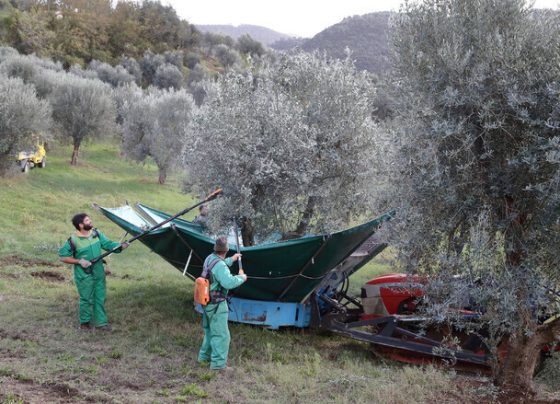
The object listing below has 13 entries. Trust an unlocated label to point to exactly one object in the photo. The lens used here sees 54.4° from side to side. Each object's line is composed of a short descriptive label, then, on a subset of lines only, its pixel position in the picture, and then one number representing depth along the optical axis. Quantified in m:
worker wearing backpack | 6.46
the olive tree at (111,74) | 45.22
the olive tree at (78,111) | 26.53
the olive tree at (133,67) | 51.91
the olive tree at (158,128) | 26.27
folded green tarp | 7.33
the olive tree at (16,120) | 19.38
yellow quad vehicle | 20.54
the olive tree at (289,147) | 7.97
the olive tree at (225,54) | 68.91
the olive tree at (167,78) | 52.25
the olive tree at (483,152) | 4.76
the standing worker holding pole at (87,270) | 7.71
